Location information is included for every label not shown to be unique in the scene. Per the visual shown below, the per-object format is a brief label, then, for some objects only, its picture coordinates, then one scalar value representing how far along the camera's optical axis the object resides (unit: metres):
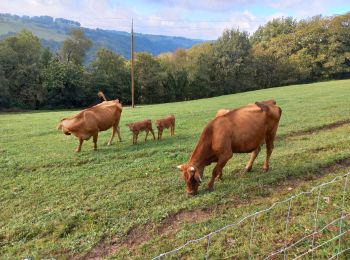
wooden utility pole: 37.06
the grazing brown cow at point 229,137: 8.46
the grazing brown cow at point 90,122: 12.94
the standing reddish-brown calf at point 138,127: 14.09
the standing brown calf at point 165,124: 14.81
